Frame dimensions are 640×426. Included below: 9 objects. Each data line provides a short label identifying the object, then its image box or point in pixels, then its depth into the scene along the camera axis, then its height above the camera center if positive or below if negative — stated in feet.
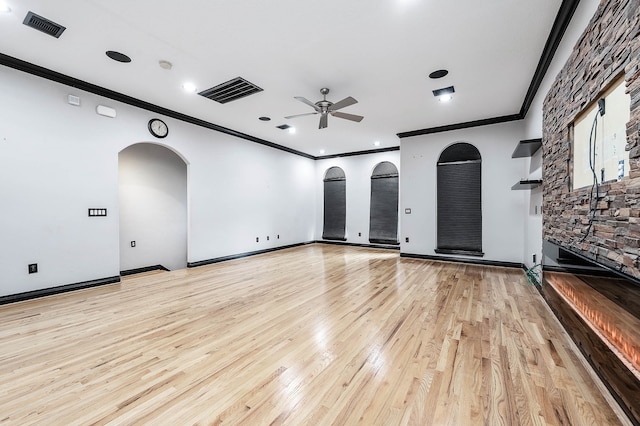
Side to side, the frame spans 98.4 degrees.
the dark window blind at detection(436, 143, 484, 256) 19.24 +0.79
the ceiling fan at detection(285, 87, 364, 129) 13.43 +5.04
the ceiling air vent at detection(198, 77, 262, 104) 13.21 +6.17
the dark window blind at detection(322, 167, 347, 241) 29.19 +0.83
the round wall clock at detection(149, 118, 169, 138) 15.99 +5.01
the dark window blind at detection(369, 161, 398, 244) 26.20 +0.66
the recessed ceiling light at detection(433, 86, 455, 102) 13.87 +6.13
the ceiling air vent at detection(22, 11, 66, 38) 8.76 +6.19
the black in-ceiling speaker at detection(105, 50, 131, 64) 10.71 +6.21
